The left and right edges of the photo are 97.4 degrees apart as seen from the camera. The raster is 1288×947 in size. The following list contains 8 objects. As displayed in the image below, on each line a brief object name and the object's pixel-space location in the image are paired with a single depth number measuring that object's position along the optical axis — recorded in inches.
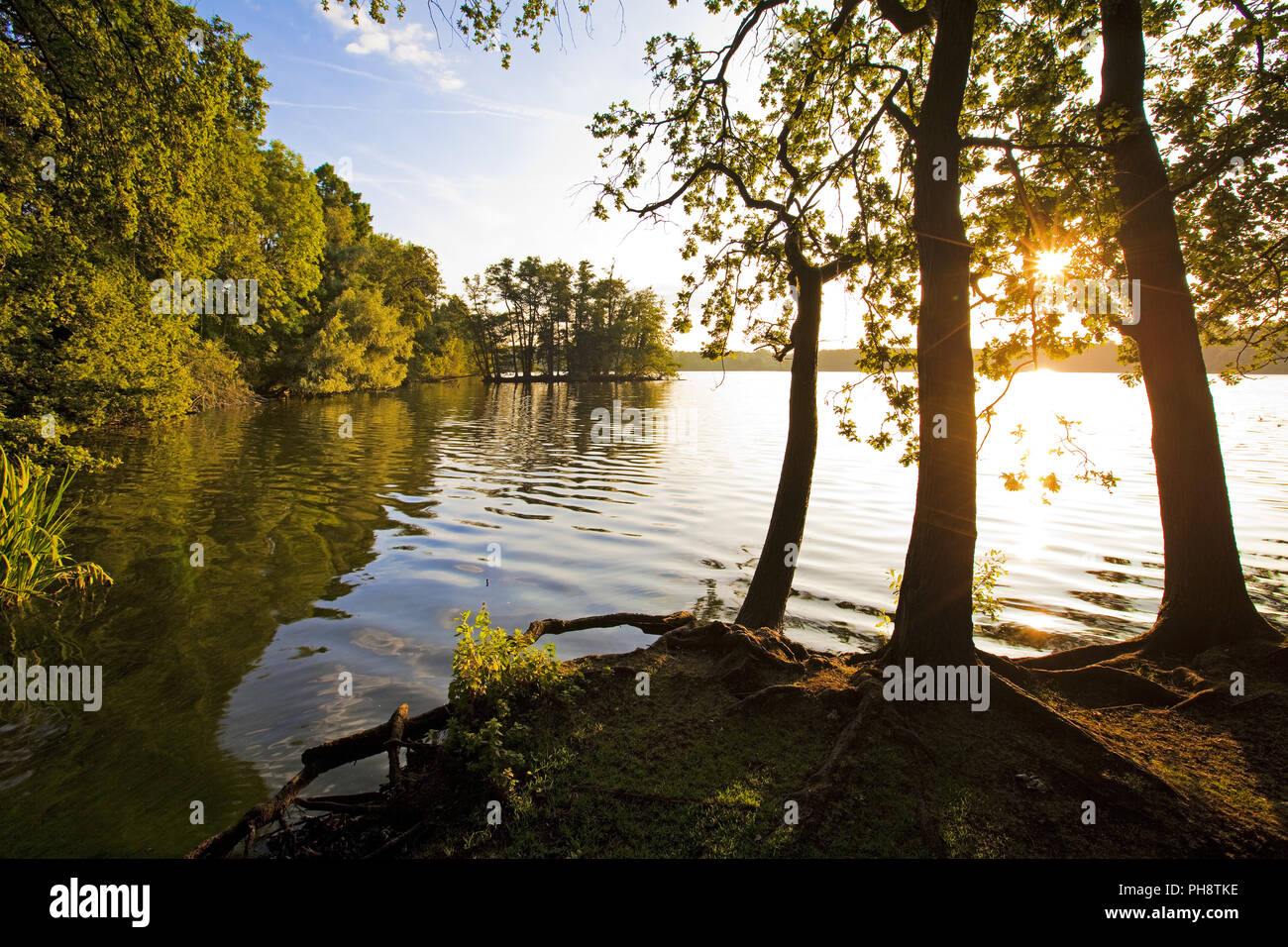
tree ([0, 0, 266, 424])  444.5
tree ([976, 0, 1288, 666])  287.6
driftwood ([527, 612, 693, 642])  295.8
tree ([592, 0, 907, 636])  337.4
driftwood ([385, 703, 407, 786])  191.2
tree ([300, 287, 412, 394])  2135.8
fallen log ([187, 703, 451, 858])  159.6
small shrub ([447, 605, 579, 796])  185.5
